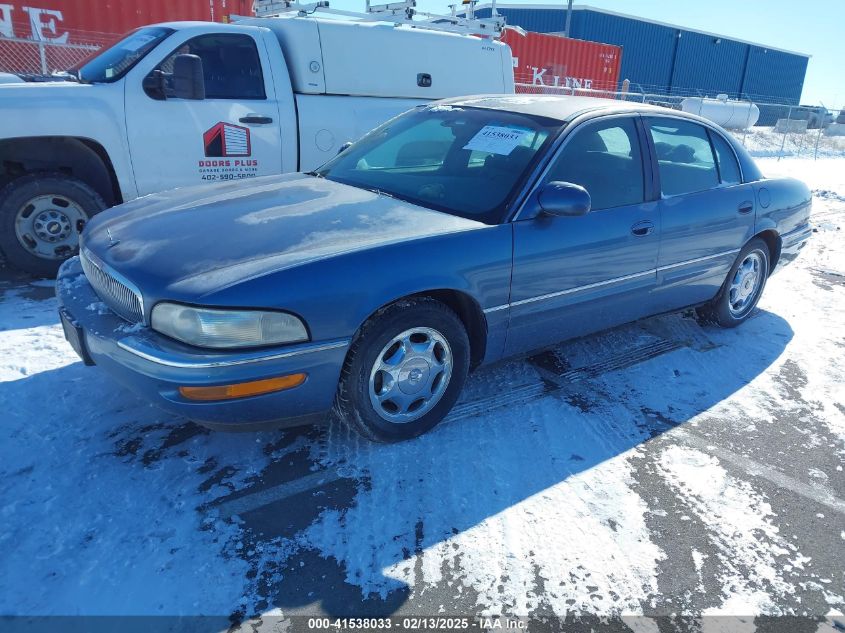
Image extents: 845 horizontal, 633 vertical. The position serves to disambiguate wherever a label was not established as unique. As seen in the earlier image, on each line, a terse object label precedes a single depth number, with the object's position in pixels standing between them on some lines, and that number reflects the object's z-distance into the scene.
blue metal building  31.53
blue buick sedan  2.46
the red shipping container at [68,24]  10.27
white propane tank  20.28
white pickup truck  4.77
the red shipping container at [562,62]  19.72
